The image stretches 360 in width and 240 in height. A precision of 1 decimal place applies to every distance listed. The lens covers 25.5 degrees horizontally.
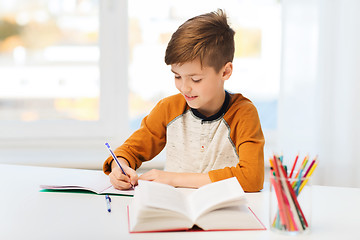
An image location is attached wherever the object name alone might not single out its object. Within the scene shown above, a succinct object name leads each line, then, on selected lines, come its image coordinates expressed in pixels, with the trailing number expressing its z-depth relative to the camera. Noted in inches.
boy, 77.2
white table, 60.9
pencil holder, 60.0
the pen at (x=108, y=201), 67.3
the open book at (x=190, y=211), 61.4
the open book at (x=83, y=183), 73.6
